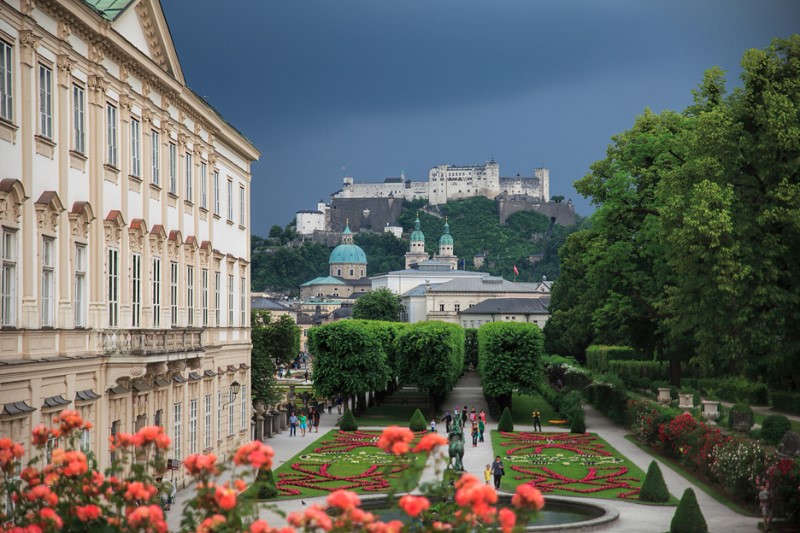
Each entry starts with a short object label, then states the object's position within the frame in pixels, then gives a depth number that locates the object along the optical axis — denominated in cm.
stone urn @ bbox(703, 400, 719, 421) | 4276
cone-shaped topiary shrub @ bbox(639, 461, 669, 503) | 3362
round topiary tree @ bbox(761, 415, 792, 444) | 3388
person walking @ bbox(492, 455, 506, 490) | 3666
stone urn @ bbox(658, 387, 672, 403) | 5150
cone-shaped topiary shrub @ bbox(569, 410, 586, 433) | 5638
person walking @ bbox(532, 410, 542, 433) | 5922
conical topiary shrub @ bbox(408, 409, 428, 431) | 5878
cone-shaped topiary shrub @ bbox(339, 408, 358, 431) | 5991
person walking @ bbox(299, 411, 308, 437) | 5816
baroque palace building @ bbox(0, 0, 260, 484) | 2198
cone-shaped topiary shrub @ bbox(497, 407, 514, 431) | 5919
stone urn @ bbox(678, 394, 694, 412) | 4734
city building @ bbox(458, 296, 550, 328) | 16638
